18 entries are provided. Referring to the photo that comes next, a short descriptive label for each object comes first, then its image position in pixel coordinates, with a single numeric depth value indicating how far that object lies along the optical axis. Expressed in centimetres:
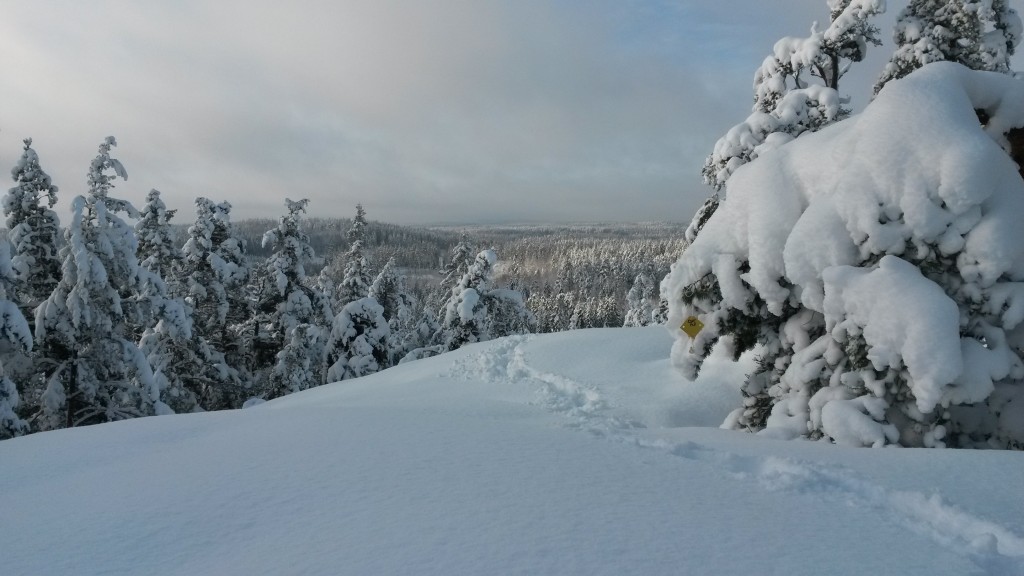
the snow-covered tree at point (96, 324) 1354
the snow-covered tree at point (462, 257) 2891
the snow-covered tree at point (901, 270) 525
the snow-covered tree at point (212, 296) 2086
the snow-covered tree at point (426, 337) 2636
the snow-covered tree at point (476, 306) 2492
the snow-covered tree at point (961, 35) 1139
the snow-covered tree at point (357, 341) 2241
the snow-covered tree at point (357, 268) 2658
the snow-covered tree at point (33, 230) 1389
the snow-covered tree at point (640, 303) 4641
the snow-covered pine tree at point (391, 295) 2864
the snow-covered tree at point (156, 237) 2041
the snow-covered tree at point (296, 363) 2262
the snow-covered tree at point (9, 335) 1180
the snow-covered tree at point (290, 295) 2242
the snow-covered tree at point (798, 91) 1059
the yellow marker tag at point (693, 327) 714
